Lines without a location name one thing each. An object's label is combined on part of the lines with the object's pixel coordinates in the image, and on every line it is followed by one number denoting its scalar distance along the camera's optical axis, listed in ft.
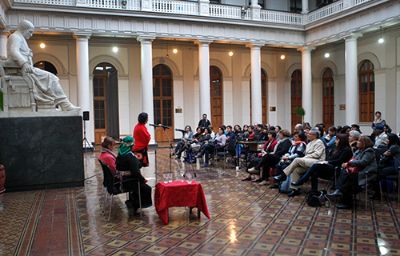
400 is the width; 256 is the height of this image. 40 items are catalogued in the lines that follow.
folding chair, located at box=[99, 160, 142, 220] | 20.33
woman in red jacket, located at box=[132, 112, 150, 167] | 24.89
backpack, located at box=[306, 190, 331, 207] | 22.49
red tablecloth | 19.45
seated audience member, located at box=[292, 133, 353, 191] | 23.54
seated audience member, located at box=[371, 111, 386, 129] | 45.86
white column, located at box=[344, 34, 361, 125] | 60.08
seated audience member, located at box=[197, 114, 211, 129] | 51.67
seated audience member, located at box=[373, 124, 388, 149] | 28.07
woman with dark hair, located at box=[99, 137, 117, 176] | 21.52
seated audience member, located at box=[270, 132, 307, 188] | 26.81
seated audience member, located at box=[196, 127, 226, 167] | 40.40
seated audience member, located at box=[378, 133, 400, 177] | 23.32
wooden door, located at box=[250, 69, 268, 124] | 78.89
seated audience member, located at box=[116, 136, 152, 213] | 20.57
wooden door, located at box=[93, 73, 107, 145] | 66.33
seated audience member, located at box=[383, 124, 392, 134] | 32.45
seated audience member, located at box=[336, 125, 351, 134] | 32.39
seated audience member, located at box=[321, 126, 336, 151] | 29.04
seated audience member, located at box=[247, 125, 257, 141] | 39.43
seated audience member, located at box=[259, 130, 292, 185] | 28.63
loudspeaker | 49.73
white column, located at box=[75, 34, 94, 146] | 55.83
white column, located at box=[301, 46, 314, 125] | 71.00
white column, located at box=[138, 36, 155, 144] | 58.90
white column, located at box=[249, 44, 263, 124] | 66.85
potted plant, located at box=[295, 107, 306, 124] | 69.82
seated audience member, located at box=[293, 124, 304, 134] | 29.30
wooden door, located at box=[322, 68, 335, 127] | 77.45
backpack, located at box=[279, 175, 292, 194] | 25.96
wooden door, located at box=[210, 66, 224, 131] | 74.79
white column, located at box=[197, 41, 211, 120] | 62.90
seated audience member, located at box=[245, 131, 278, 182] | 30.12
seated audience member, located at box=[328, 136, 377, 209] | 21.45
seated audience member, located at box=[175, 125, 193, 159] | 43.57
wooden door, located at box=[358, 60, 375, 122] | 66.80
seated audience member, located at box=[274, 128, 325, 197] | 24.52
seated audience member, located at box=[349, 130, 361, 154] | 24.57
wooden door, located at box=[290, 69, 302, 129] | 81.20
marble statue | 28.55
